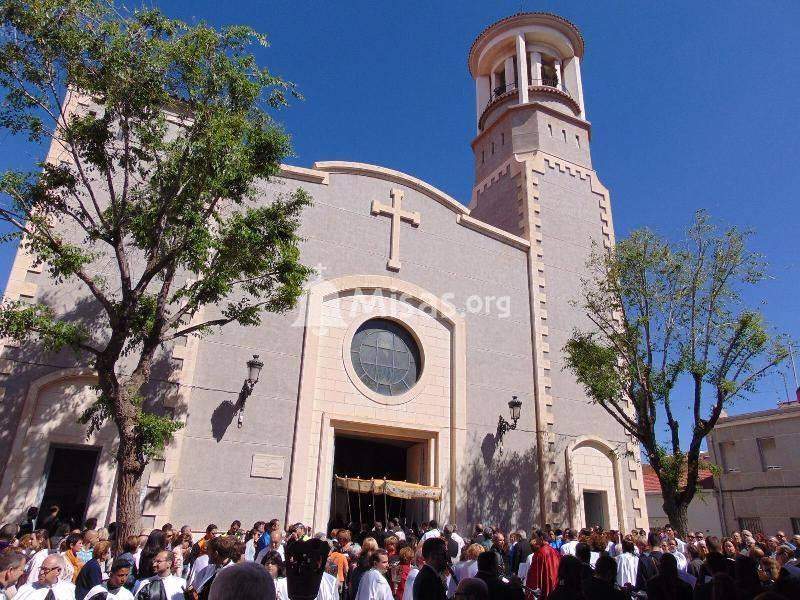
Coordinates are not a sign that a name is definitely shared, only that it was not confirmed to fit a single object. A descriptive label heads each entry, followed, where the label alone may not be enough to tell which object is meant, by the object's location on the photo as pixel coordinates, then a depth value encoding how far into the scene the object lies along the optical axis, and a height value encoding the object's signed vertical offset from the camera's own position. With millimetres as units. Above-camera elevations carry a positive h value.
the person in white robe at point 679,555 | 9091 -593
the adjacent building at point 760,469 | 22469 +2095
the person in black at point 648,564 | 8328 -668
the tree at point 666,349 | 13969 +4249
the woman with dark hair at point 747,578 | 5062 -498
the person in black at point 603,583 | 4934 -572
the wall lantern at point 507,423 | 15883 +2458
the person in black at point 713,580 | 4520 -500
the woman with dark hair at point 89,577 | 5836 -795
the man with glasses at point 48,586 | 4992 -782
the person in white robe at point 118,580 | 5160 -719
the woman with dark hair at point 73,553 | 6912 -681
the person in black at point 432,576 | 5102 -582
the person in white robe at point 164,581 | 5184 -734
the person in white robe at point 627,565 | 8727 -724
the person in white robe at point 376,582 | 5770 -744
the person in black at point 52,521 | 10500 -462
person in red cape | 8008 -758
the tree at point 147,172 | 9547 +5788
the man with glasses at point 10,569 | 4672 -602
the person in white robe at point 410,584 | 5910 -775
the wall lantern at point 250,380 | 12995 +2707
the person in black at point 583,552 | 6703 -421
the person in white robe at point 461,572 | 6859 -725
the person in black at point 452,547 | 9477 -606
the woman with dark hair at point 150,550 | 5840 -513
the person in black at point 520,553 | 10281 -706
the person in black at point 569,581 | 5219 -592
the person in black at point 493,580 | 4922 -593
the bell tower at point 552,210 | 16938 +10751
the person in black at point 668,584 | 5457 -618
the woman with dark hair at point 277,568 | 6035 -663
